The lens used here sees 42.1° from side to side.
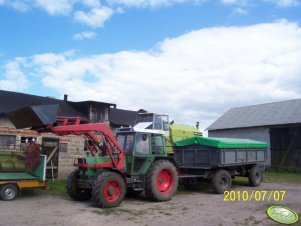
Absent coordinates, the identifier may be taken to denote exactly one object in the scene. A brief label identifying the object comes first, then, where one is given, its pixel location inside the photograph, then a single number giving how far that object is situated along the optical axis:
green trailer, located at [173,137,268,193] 14.75
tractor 11.53
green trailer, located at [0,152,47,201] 12.25
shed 25.91
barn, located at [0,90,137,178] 17.66
